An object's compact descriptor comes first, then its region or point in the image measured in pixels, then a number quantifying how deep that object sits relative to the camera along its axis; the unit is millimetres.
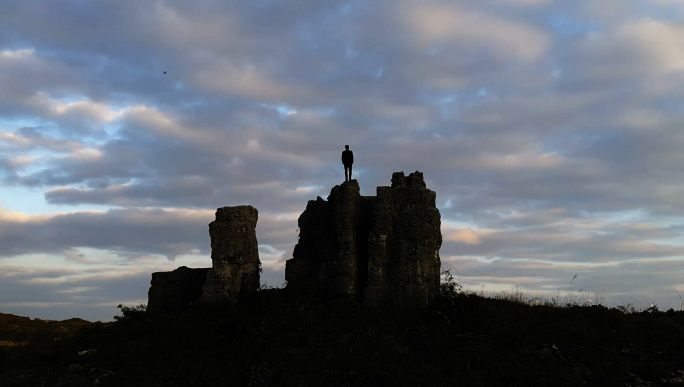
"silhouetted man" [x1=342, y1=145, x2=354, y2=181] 25719
